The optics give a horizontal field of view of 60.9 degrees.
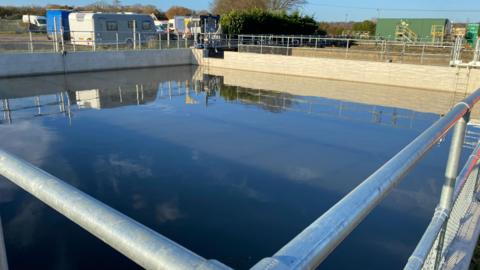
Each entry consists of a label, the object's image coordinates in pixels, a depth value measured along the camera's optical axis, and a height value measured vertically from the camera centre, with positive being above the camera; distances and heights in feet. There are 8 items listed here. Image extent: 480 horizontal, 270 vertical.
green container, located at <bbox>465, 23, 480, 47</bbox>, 90.90 +2.37
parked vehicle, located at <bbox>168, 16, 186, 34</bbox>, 125.18 +3.69
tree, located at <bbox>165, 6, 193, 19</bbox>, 223.71 +13.54
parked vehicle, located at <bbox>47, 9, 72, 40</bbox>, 93.35 +3.55
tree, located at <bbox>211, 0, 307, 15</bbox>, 137.61 +11.04
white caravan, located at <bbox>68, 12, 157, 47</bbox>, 80.53 +1.96
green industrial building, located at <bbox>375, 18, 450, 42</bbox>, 111.55 +3.60
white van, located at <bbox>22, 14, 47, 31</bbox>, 118.62 +3.16
